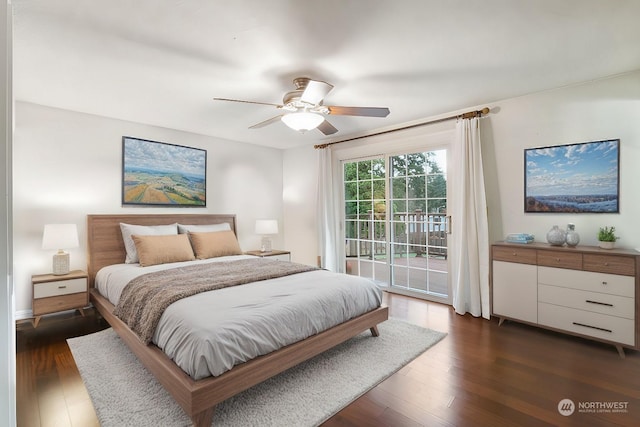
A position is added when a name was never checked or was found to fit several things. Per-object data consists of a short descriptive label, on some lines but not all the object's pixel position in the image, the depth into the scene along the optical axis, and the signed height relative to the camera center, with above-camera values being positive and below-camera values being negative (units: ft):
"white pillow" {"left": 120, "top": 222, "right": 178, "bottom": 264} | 12.17 -0.70
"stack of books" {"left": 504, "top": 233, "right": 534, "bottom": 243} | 10.55 -0.89
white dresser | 8.35 -2.36
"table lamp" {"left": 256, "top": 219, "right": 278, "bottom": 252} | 16.47 -0.72
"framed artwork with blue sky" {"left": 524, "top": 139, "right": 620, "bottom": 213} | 9.37 +1.12
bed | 5.54 -3.16
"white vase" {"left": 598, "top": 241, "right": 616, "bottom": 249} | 8.98 -0.98
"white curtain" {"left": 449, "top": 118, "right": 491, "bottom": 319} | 11.41 -0.53
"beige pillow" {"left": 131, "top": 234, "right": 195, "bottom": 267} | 11.54 -1.31
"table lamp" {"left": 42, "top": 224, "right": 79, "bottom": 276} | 10.33 -0.83
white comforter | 5.89 -2.35
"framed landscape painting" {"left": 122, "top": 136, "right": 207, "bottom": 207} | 13.28 +1.95
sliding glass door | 13.44 -0.38
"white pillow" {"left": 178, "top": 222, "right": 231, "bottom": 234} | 13.84 -0.59
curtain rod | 11.58 +3.86
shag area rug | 6.02 -3.95
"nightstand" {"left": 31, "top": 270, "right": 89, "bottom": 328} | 10.12 -2.63
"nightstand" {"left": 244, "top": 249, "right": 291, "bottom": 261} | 16.02 -2.10
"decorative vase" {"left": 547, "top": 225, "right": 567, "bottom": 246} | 9.89 -0.81
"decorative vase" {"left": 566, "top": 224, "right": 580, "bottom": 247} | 9.64 -0.77
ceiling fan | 8.77 +3.12
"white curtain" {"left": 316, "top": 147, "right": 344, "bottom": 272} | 16.67 -0.32
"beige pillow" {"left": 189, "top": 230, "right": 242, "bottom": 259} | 13.17 -1.30
